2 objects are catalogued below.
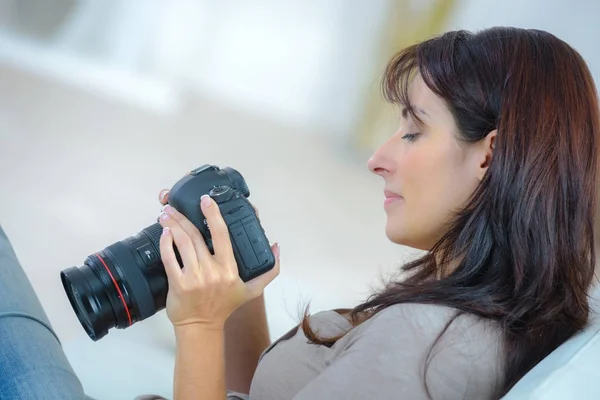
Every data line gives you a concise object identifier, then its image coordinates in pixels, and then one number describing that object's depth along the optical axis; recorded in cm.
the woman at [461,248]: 176
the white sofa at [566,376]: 171
